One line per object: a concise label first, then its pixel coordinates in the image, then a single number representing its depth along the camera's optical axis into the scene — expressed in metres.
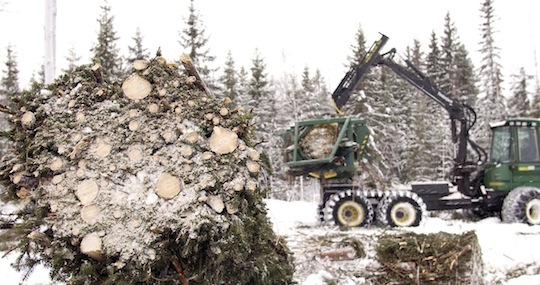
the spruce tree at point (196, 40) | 23.84
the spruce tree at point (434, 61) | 36.06
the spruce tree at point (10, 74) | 27.95
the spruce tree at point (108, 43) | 21.61
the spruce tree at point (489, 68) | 29.36
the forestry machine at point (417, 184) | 9.02
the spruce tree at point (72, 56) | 30.97
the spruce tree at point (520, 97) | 32.66
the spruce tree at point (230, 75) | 31.95
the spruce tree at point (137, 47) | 25.74
